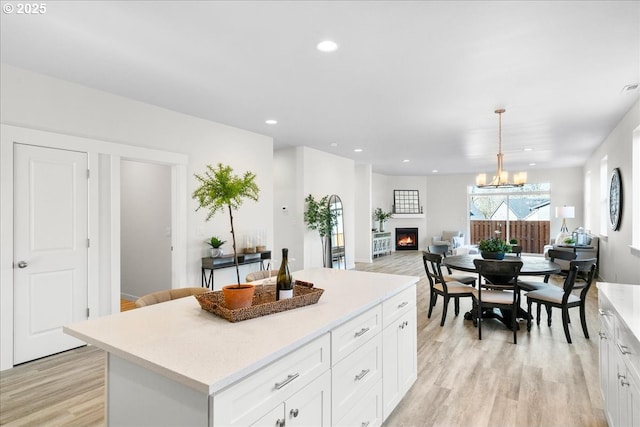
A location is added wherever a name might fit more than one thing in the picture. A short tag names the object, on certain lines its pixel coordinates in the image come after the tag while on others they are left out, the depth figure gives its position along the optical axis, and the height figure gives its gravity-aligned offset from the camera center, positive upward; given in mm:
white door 3168 -334
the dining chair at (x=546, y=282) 4066 -891
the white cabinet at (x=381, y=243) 10391 -994
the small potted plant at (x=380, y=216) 11203 -145
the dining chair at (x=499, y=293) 3535 -873
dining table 3734 -640
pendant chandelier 4614 +453
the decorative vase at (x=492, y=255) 4281 -544
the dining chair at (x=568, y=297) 3525 -899
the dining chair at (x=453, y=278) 4602 -897
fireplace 12375 -914
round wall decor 4953 +164
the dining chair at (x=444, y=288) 4055 -912
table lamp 8773 -34
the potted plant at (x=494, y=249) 4301 -474
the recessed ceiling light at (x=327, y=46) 2658 +1296
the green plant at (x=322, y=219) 6641 -137
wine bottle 1852 -383
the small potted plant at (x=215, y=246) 4699 -466
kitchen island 1123 -575
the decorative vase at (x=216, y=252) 4691 -546
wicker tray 1595 -462
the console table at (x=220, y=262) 4586 -691
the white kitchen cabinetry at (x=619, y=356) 1463 -712
